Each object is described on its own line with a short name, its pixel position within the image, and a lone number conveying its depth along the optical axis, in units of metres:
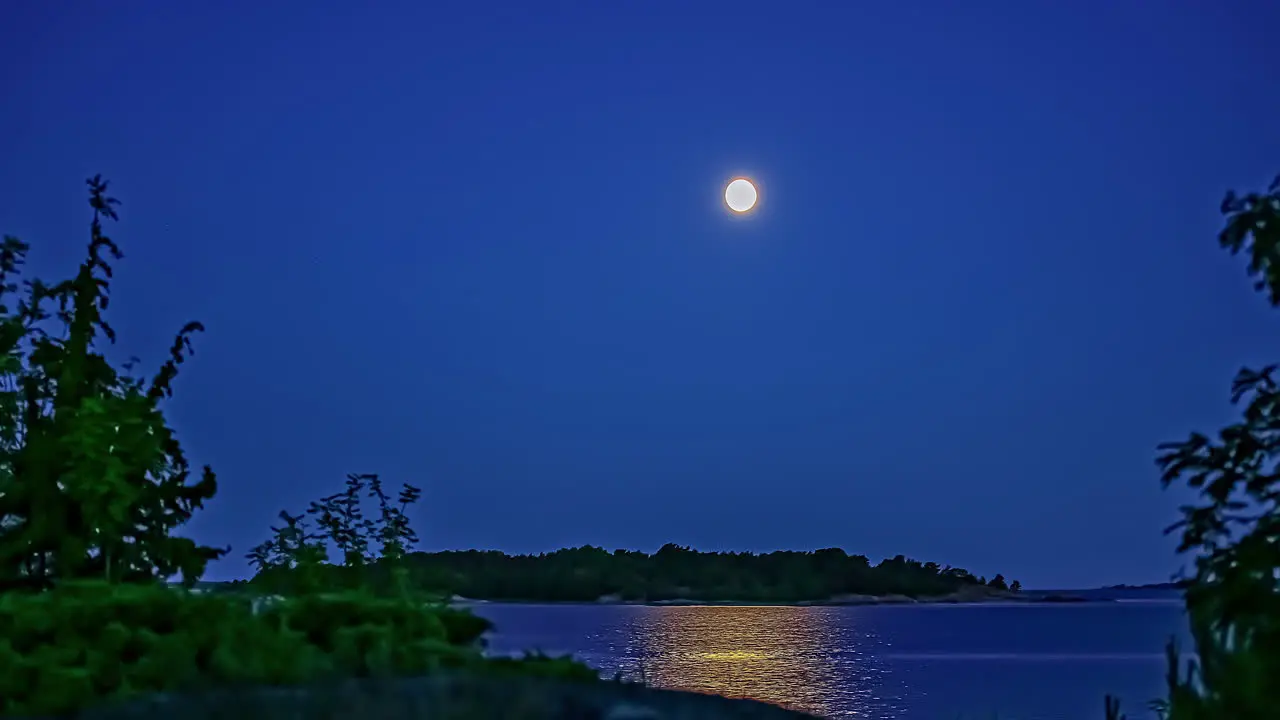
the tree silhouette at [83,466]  13.56
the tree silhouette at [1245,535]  6.58
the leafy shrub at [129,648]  9.05
